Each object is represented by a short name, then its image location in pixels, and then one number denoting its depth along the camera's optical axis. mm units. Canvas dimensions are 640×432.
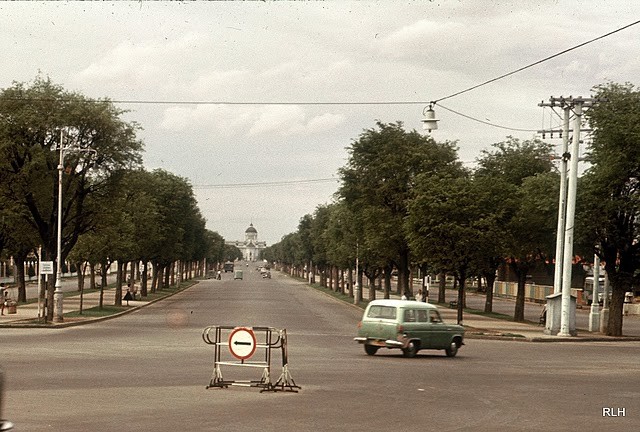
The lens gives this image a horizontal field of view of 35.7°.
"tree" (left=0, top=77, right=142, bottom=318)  46562
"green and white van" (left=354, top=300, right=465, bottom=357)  30125
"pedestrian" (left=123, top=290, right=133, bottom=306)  70412
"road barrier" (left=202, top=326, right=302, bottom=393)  19547
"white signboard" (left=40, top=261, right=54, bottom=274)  44781
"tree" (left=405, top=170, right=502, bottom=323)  49312
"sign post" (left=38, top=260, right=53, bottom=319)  44781
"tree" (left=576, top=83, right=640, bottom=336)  44344
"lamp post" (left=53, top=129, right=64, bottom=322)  45009
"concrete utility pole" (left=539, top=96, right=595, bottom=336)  44469
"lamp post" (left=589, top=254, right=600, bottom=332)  52062
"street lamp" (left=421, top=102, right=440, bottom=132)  40469
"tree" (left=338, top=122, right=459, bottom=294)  61125
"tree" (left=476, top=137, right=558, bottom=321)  51281
